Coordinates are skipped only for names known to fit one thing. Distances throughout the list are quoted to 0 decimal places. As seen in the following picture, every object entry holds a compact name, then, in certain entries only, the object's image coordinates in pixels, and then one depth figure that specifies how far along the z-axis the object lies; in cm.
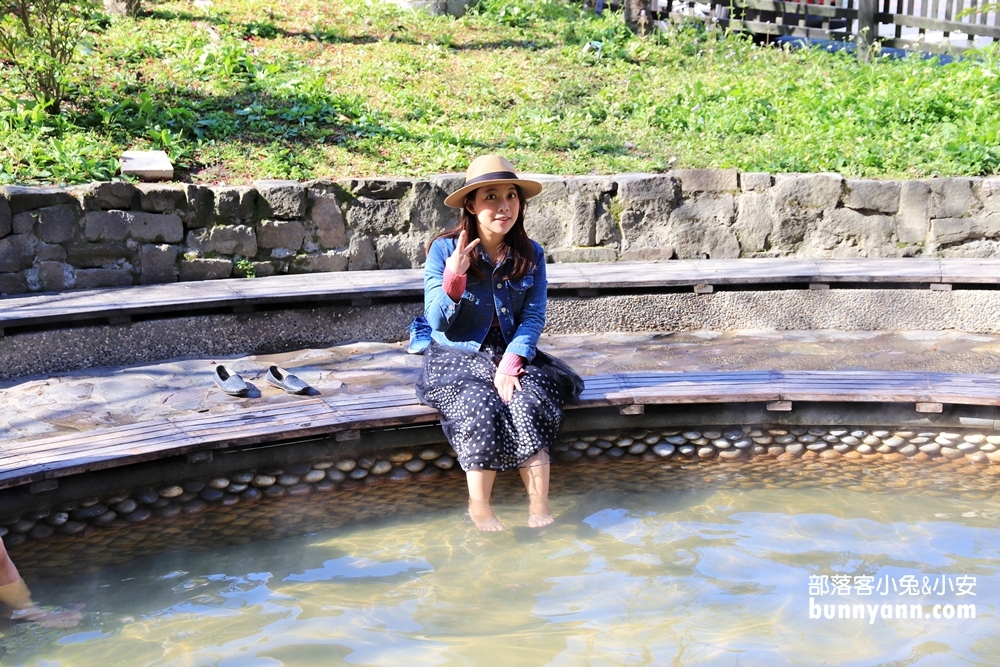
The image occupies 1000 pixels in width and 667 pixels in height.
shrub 649
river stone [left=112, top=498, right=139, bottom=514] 371
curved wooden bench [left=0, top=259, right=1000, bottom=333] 519
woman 381
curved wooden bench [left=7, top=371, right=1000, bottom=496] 359
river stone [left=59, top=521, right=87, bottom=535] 360
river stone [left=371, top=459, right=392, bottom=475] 411
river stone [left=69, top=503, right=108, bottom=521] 363
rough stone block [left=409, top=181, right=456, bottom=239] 619
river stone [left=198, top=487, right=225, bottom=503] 385
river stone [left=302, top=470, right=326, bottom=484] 401
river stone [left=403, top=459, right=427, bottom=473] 414
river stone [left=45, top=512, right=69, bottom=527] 358
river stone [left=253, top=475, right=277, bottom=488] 395
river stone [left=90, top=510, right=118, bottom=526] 367
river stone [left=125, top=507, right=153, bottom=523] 373
